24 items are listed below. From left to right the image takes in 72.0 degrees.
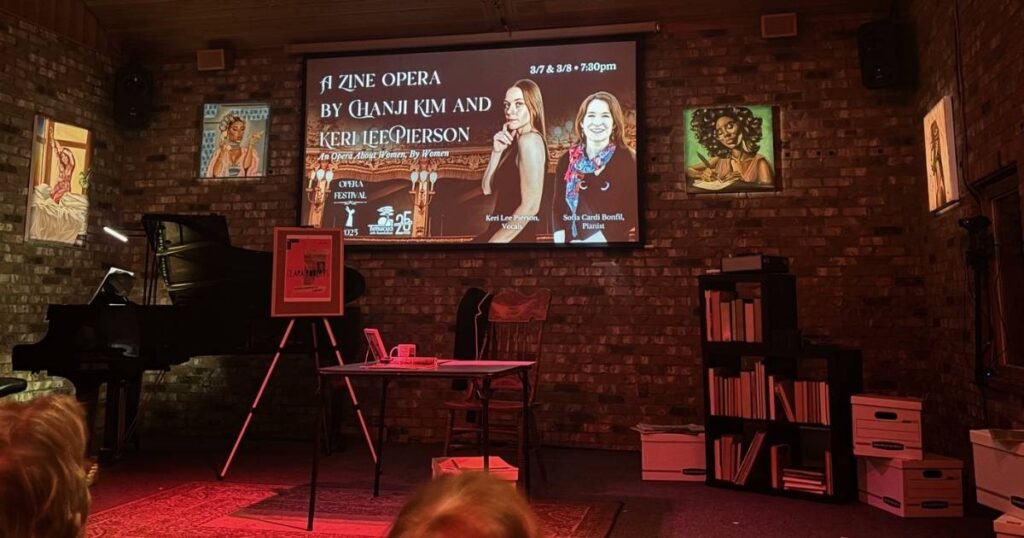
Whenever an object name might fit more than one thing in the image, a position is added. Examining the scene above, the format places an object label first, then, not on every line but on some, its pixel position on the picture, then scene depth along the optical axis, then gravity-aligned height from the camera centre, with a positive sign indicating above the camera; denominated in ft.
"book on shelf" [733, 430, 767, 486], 13.56 -2.73
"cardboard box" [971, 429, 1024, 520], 9.42 -2.13
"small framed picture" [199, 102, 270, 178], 20.49 +5.13
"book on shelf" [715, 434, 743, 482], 13.91 -2.73
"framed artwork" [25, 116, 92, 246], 18.53 +3.58
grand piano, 14.01 -0.15
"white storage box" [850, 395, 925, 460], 12.03 -1.89
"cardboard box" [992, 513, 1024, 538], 8.84 -2.62
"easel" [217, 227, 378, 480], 13.28 +0.42
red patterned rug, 10.44 -3.19
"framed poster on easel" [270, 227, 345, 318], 13.32 +0.83
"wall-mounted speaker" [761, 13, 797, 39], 17.94 +7.46
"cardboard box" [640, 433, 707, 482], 14.48 -2.87
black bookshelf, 12.92 -1.11
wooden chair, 13.67 -0.71
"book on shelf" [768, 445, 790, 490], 13.30 -2.75
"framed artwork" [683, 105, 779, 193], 17.94 +4.32
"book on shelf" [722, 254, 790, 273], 13.71 +1.07
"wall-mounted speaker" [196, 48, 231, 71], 20.70 +7.54
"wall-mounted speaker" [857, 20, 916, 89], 16.75 +6.31
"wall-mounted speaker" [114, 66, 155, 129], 20.63 +6.45
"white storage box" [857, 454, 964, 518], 11.73 -2.82
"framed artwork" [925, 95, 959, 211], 14.47 +3.48
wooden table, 10.32 -0.83
